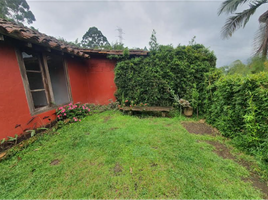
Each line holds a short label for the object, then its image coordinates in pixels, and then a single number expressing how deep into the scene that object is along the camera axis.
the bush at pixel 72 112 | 3.82
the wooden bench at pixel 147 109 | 4.34
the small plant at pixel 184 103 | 4.32
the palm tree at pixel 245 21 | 4.88
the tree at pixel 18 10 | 14.38
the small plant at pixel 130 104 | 5.00
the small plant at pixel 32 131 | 2.79
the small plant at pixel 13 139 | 2.47
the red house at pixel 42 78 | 2.51
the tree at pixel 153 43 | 4.89
